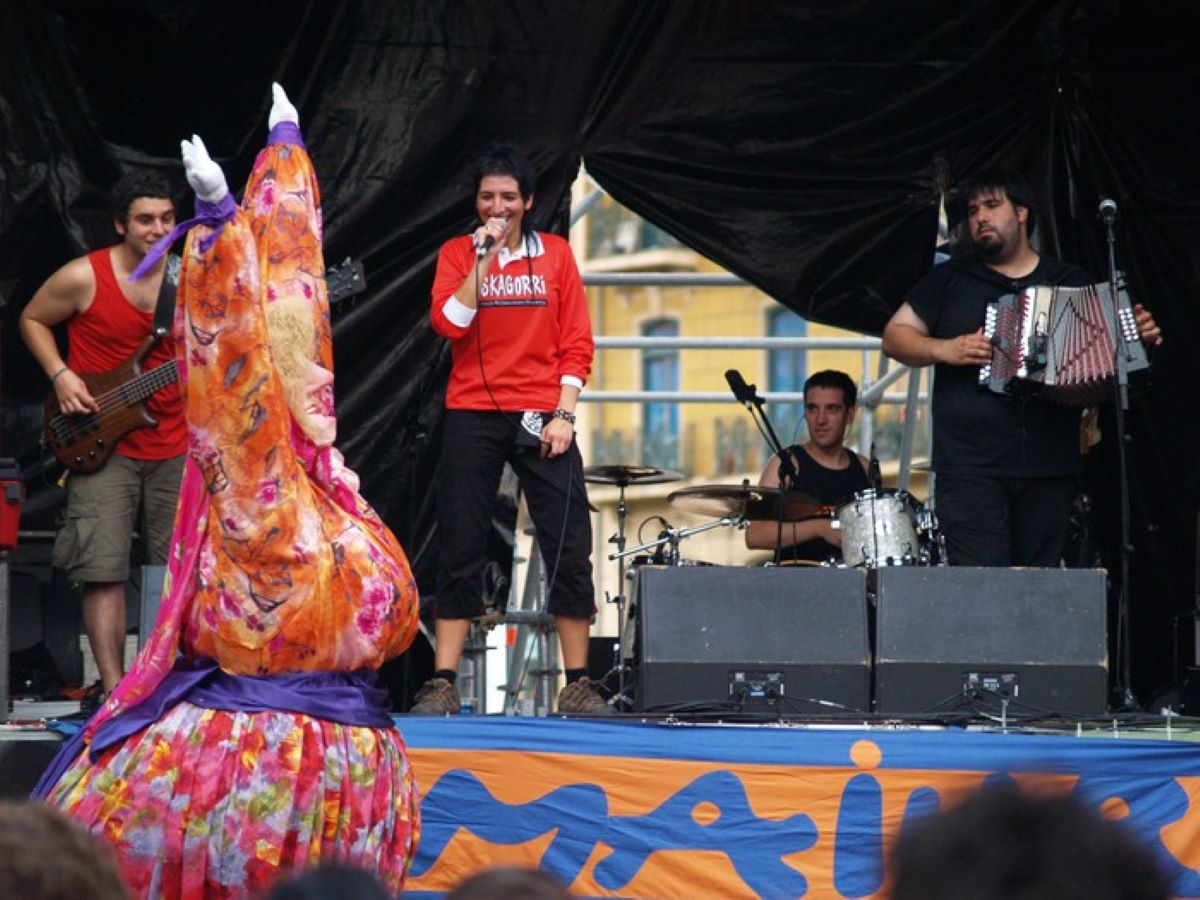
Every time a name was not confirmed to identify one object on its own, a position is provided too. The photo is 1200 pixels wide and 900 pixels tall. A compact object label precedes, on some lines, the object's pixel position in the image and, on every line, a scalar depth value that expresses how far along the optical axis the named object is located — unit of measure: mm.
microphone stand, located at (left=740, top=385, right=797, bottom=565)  15414
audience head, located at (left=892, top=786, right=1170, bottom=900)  3393
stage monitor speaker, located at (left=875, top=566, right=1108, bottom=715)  12781
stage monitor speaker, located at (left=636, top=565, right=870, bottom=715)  12758
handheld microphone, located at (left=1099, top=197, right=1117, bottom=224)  13789
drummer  16766
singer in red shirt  13352
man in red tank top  13289
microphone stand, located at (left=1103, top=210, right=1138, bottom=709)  13344
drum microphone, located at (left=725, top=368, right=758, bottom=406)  15367
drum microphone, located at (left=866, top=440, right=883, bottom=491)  15541
